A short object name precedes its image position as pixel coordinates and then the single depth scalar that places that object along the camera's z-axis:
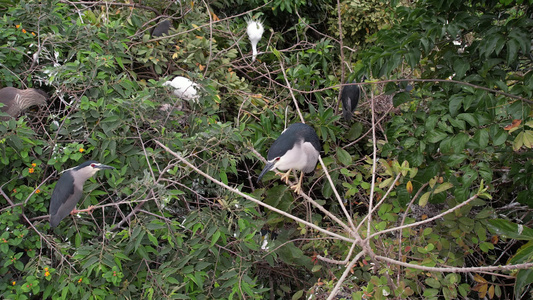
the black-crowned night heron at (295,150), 4.45
